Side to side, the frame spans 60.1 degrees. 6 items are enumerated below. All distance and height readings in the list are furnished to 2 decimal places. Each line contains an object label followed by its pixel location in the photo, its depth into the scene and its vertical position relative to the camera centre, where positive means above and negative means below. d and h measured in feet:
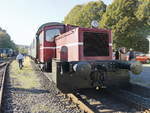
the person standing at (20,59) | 37.56 -1.07
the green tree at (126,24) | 51.55 +12.53
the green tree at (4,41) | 143.96 +16.43
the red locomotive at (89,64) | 13.53 -0.99
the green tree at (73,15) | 83.56 +28.16
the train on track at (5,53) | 103.60 +2.04
